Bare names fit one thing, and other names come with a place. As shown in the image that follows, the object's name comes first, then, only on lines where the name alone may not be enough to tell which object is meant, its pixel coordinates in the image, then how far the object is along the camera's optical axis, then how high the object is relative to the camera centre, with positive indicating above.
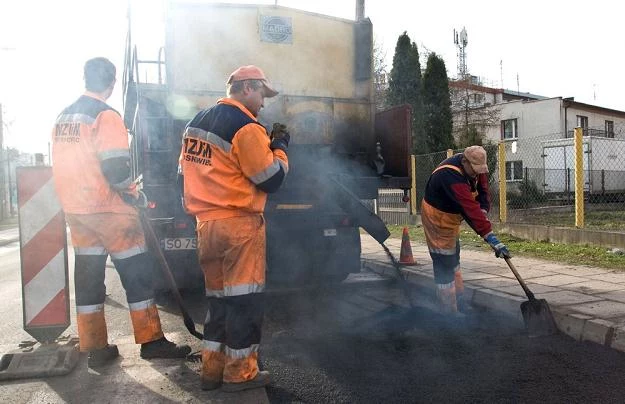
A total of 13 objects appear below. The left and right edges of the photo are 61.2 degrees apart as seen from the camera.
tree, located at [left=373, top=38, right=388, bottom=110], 23.33 +5.54
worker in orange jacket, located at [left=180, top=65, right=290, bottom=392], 2.93 -0.08
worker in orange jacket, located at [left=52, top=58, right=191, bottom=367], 3.46 -0.05
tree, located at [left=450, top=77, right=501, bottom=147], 27.33 +4.21
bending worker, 4.45 -0.15
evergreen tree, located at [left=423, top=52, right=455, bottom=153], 19.84 +3.29
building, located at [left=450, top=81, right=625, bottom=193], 15.30 +3.25
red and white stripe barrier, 3.65 -0.37
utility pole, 29.42 +1.05
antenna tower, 32.40 +10.19
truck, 5.32 +0.87
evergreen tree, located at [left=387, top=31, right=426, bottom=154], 19.53 +4.32
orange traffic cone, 7.02 -0.80
